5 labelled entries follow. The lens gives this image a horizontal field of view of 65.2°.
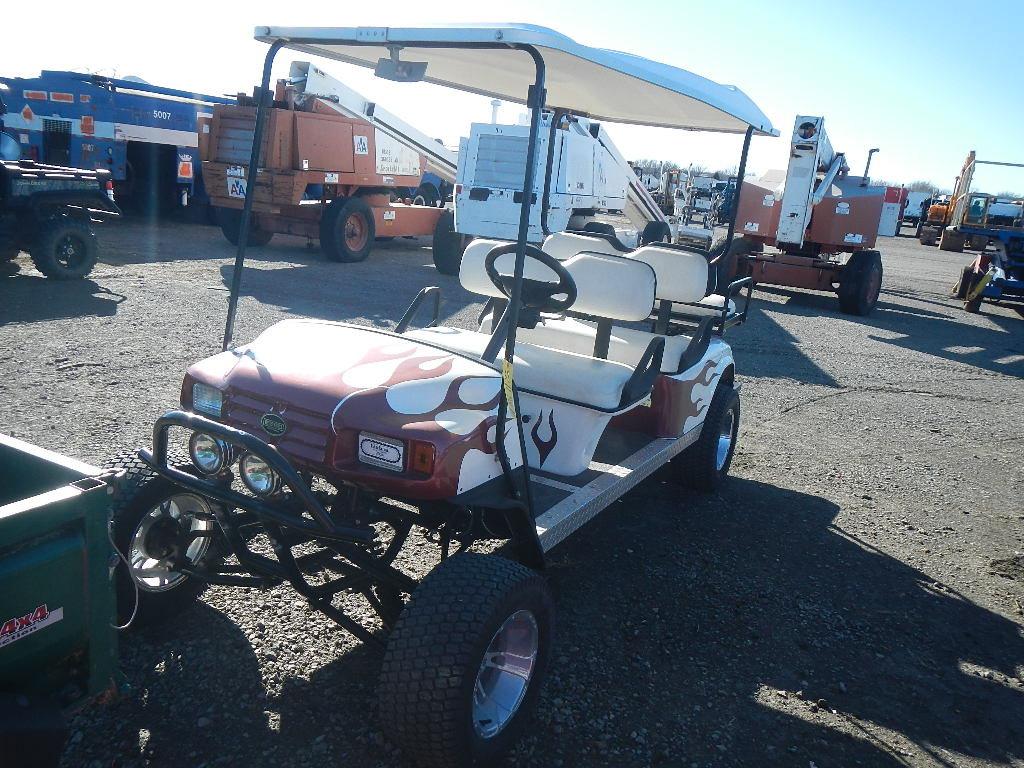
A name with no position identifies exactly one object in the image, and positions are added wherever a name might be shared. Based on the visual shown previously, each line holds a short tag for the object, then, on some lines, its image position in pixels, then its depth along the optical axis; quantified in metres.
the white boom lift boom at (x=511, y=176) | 11.36
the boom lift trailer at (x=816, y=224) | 12.16
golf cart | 2.31
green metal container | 1.81
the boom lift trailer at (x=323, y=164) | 11.89
